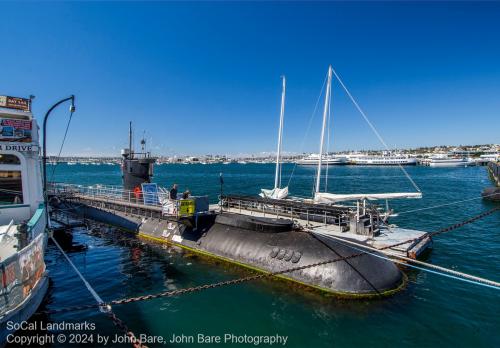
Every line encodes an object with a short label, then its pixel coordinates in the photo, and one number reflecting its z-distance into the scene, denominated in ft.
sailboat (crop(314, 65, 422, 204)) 63.40
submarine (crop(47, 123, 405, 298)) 42.19
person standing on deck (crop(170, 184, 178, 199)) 64.23
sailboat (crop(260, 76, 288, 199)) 107.94
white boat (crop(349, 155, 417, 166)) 528.58
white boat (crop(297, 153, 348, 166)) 627.21
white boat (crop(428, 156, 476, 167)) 490.08
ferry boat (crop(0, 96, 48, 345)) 34.76
